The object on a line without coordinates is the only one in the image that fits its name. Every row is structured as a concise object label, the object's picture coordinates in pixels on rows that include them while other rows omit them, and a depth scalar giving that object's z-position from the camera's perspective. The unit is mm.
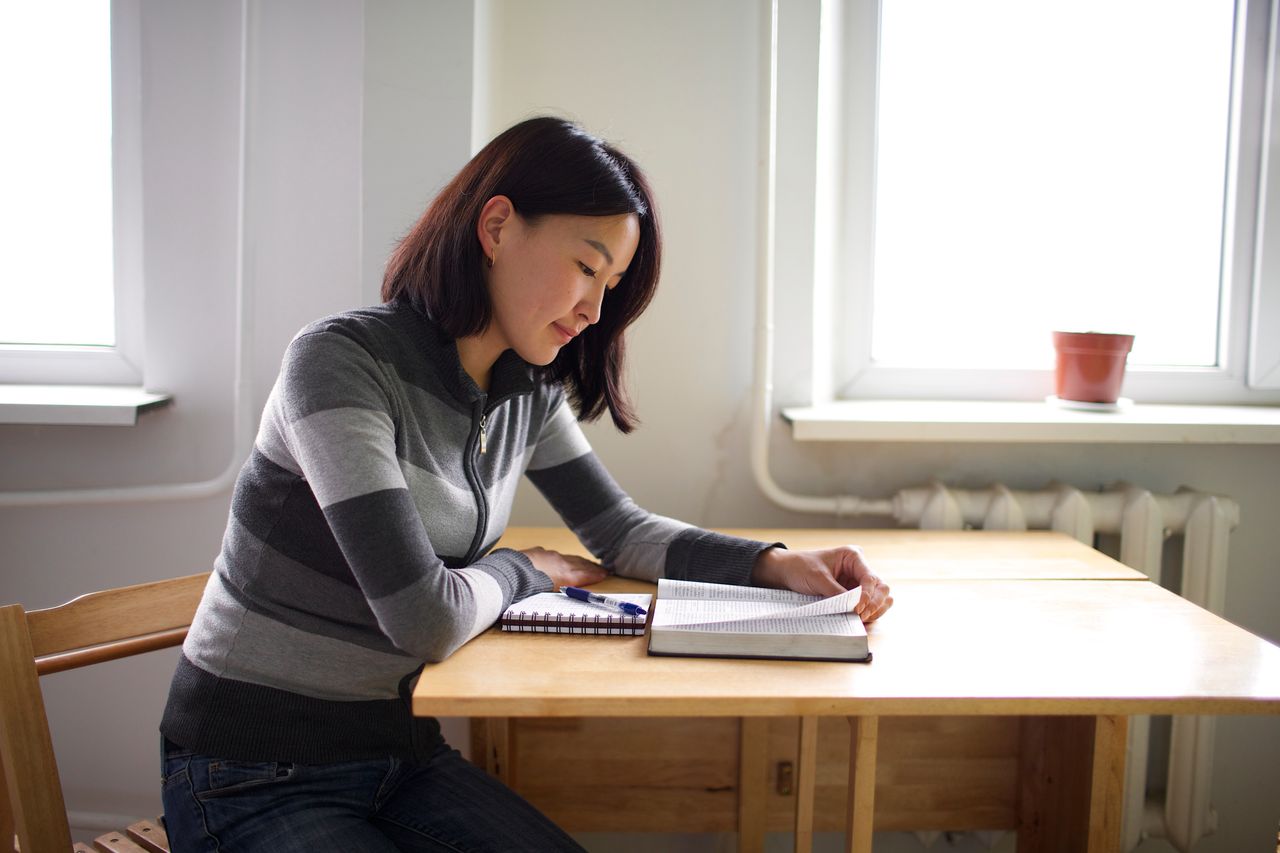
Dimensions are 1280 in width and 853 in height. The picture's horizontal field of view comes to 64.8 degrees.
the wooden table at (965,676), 993
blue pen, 1193
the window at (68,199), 1922
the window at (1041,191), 1994
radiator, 1773
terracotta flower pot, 1844
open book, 1095
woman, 1052
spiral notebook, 1158
